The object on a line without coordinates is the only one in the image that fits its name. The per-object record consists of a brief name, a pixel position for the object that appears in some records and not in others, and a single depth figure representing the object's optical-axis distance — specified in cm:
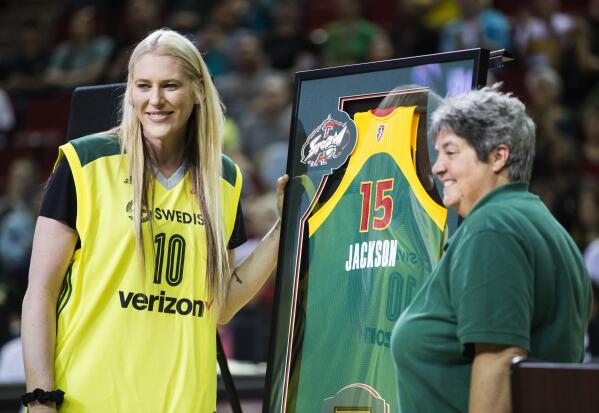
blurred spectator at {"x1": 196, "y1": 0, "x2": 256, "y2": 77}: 1586
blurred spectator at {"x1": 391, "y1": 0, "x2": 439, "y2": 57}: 1394
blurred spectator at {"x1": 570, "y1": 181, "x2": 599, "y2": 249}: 1121
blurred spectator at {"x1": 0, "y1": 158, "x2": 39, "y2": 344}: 1431
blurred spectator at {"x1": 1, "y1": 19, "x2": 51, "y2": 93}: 1783
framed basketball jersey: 478
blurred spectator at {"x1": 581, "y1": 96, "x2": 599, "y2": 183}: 1214
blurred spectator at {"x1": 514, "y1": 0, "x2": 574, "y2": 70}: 1343
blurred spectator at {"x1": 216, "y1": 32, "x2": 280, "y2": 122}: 1494
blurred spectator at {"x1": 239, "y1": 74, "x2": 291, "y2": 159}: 1388
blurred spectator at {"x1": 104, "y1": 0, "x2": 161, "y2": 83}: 1633
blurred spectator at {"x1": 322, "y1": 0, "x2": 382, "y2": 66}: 1452
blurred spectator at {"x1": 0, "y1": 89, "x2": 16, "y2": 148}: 1691
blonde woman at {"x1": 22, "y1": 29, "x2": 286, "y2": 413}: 466
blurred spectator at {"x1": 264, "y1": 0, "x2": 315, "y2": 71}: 1514
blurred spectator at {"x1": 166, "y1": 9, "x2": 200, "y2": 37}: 1630
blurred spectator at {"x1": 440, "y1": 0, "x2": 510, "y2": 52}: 1326
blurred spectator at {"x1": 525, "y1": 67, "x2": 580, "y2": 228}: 1145
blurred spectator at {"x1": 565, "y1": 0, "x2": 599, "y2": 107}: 1307
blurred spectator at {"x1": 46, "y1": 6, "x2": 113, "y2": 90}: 1691
